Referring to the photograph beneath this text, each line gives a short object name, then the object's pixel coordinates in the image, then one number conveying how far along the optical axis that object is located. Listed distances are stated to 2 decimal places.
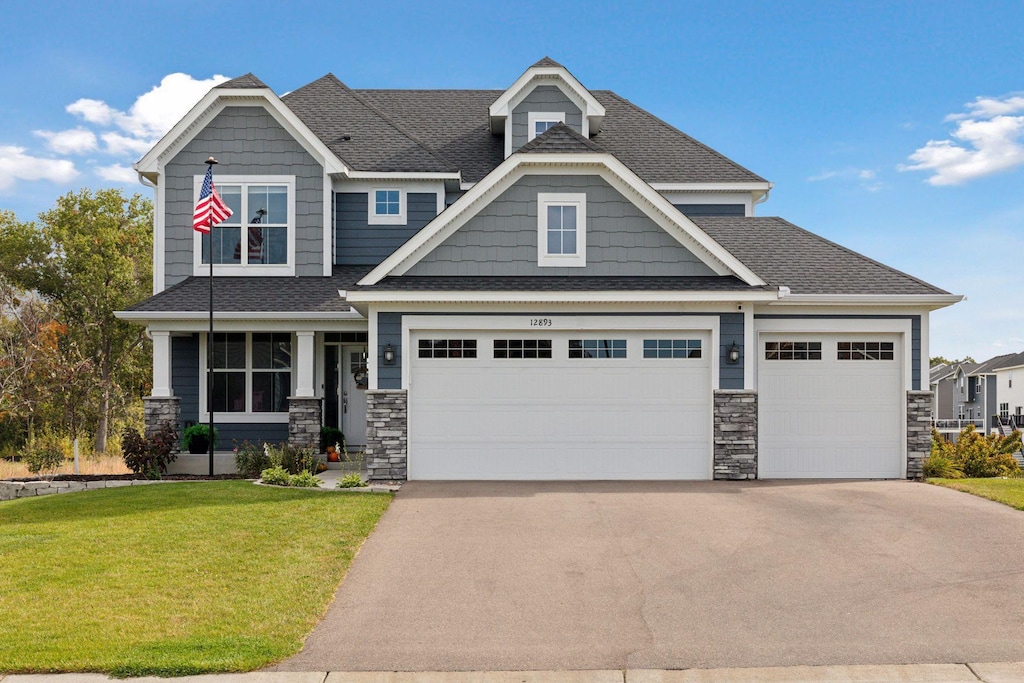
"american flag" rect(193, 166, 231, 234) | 15.33
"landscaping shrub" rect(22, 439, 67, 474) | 17.22
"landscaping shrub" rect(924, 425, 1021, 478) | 14.96
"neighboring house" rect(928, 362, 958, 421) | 68.50
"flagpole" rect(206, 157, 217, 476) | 15.19
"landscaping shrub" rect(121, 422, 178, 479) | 15.29
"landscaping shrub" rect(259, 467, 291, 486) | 13.52
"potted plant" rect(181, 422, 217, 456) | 16.25
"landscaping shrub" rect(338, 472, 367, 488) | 13.04
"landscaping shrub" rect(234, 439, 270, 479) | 15.01
